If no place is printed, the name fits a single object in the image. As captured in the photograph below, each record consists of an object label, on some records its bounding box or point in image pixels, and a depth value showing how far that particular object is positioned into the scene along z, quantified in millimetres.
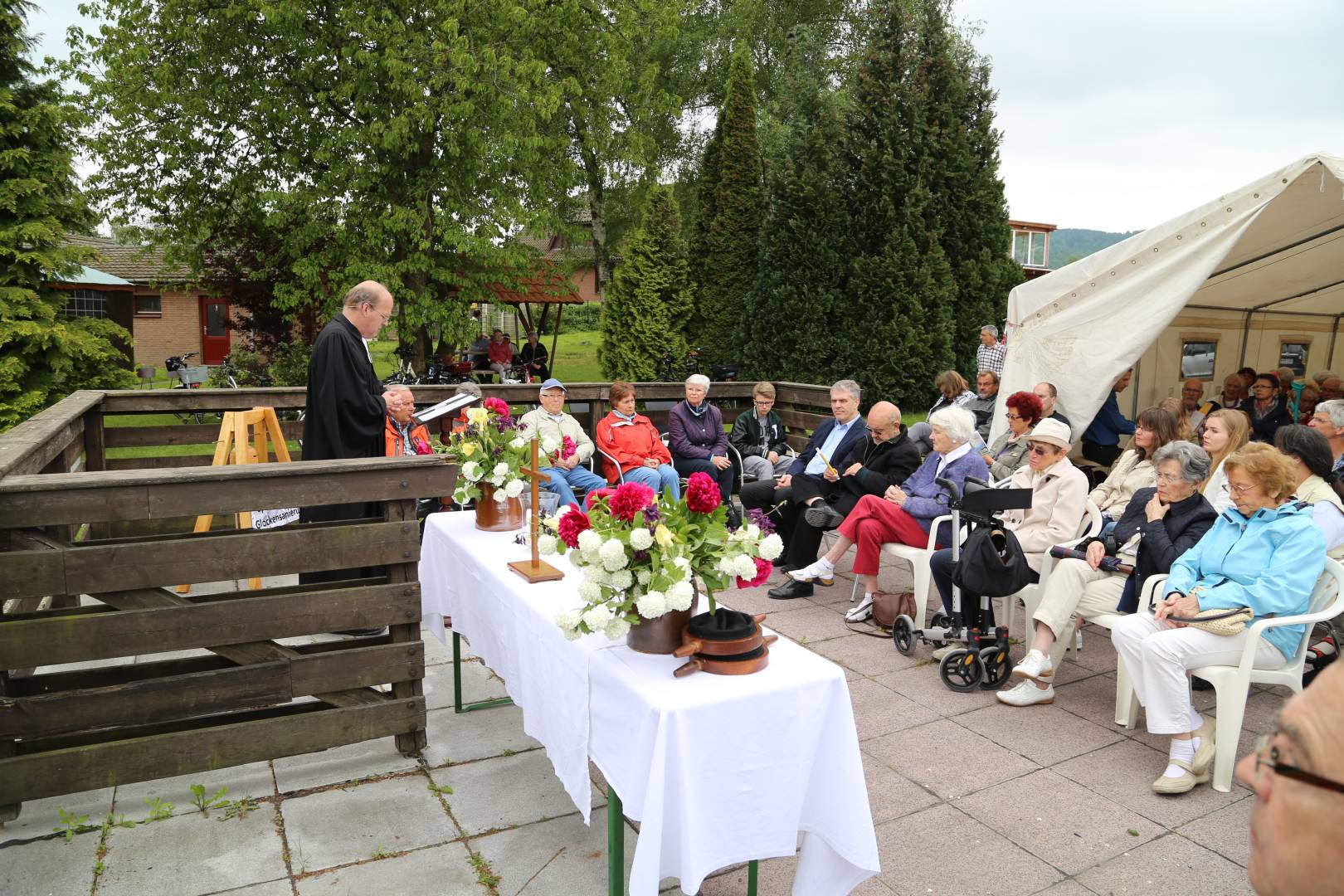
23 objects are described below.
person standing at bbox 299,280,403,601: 5094
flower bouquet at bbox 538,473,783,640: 2533
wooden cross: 3393
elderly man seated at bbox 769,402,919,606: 6125
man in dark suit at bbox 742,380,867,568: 6695
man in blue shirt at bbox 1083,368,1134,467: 8500
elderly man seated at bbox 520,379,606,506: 7016
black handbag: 4609
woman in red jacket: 7562
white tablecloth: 2344
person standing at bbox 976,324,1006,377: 10617
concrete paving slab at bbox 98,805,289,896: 2988
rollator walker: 4613
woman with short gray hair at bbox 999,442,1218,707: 4388
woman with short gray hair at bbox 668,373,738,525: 8016
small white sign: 5691
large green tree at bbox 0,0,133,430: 11039
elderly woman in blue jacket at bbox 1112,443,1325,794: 3746
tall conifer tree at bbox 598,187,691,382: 18578
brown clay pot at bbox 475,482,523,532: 4180
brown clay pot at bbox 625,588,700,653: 2627
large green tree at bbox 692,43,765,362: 17859
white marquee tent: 6367
